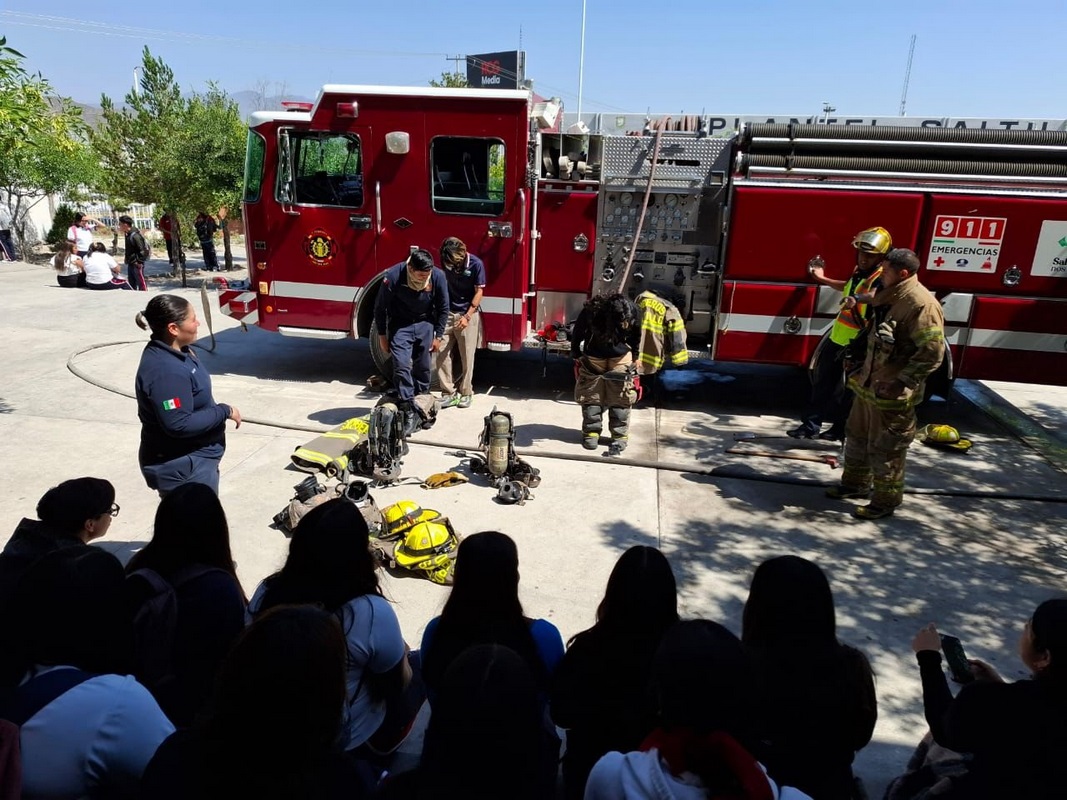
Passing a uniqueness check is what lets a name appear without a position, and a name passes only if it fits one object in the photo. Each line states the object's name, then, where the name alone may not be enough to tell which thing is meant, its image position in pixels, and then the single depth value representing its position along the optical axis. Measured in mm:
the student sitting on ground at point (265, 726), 1520
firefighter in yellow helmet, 6004
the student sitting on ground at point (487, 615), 2324
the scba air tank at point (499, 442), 5539
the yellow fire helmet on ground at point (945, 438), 6527
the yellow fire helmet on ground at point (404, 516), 4441
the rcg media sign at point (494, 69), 29125
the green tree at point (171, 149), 15977
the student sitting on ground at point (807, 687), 2084
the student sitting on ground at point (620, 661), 2209
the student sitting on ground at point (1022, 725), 1795
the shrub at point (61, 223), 21172
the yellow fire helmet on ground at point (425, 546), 4238
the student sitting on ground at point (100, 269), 13266
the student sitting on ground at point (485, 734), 1557
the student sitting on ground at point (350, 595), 2346
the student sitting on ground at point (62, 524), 2660
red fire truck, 6602
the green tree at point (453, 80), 26797
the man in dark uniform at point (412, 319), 6586
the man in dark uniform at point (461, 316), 7148
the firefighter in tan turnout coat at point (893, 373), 4711
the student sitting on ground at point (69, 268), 13438
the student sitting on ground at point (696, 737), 1597
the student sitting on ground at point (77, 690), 1799
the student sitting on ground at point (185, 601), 2344
